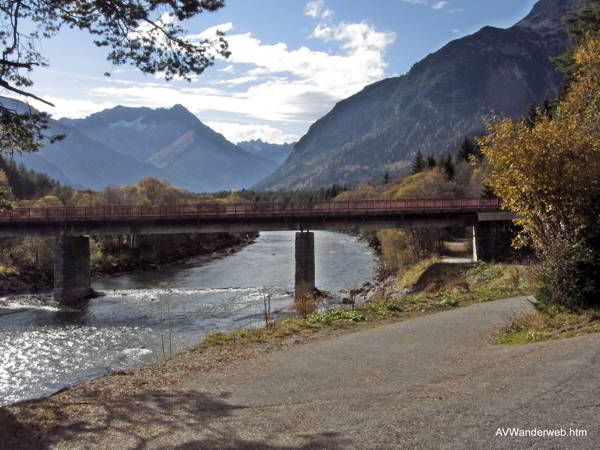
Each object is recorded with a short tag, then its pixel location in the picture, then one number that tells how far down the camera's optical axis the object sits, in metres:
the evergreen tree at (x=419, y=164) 104.81
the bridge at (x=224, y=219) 50.34
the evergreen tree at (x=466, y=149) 92.57
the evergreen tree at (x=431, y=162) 101.65
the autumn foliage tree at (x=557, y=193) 14.54
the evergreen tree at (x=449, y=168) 89.35
